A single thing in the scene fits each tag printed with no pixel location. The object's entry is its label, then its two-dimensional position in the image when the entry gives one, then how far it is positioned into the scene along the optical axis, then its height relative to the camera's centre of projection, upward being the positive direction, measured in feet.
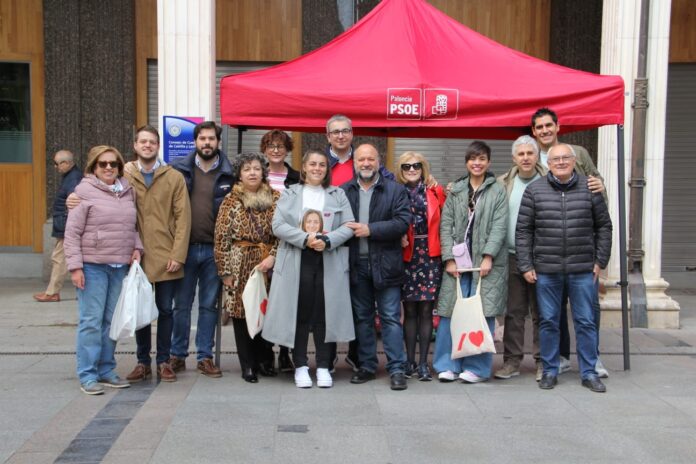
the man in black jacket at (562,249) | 18.84 -1.77
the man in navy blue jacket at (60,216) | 32.17 -1.82
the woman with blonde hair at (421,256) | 19.80 -2.05
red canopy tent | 20.34 +2.13
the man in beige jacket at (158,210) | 19.26 -0.92
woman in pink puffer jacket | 18.28 -1.77
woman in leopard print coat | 19.29 -1.42
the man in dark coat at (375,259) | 19.07 -2.06
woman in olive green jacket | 19.40 -1.57
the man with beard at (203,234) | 20.02 -1.56
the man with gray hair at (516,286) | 19.81 -2.86
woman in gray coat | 18.95 -2.46
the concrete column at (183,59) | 26.53 +3.90
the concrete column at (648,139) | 28.09 +1.40
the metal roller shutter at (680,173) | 38.73 +0.23
